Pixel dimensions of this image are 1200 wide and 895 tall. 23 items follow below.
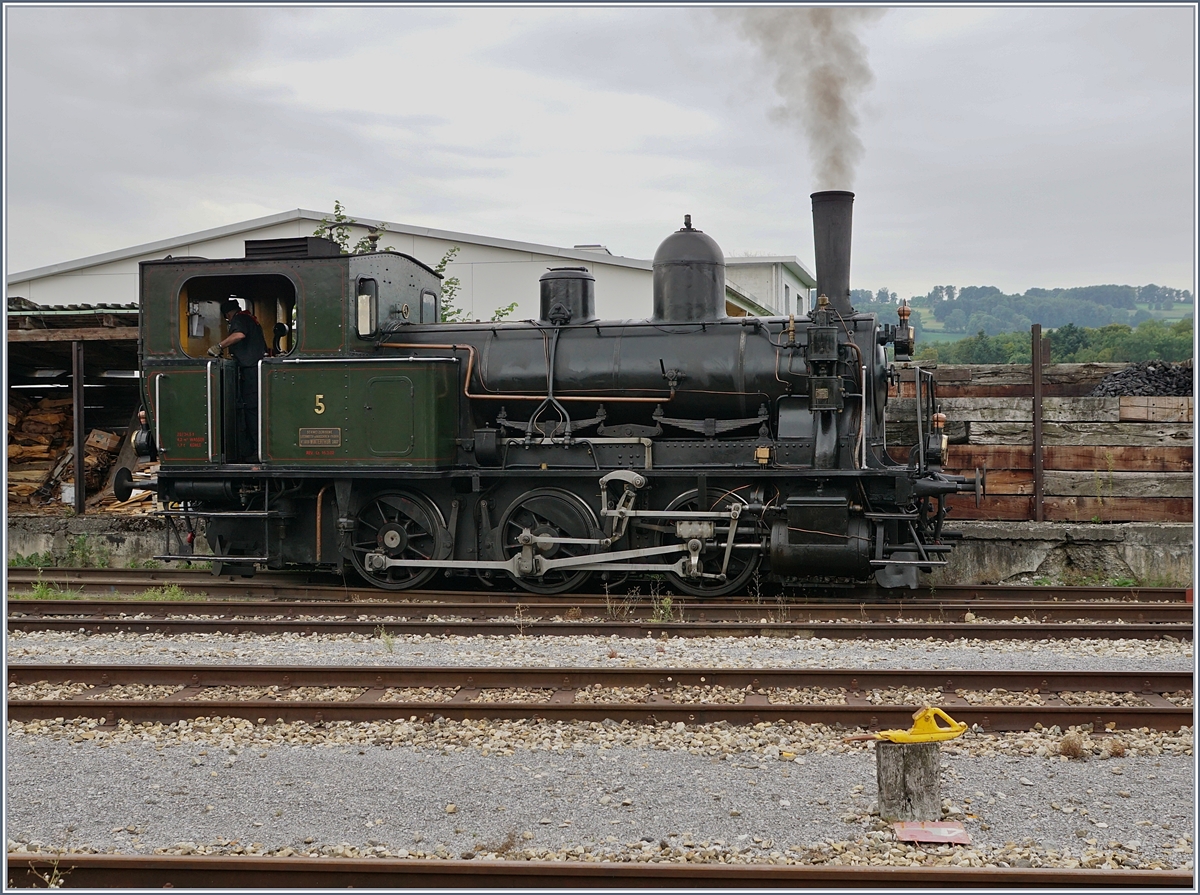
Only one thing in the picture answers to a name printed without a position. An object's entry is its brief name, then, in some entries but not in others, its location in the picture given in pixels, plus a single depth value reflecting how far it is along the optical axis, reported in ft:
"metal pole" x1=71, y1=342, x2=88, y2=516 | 41.22
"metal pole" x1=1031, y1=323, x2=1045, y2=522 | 36.22
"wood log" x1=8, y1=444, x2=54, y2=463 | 48.08
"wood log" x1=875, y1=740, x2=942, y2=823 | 14.05
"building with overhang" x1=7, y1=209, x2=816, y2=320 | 61.67
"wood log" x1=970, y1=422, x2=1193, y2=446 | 36.22
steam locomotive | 30.40
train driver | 34.14
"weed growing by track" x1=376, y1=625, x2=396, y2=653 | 24.52
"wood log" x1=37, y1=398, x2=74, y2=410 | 49.57
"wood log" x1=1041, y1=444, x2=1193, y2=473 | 36.09
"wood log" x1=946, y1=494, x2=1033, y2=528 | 37.04
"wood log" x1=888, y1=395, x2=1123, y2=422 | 36.78
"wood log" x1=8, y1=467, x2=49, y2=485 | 47.32
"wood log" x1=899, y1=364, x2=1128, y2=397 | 38.27
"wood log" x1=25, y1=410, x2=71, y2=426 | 49.16
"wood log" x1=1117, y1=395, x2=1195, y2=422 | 36.22
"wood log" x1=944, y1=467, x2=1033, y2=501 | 36.96
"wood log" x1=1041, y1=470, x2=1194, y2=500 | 35.88
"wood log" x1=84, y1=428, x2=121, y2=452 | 47.67
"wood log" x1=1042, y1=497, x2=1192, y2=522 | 35.94
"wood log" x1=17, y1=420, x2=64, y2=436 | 49.10
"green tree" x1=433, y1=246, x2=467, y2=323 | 50.39
